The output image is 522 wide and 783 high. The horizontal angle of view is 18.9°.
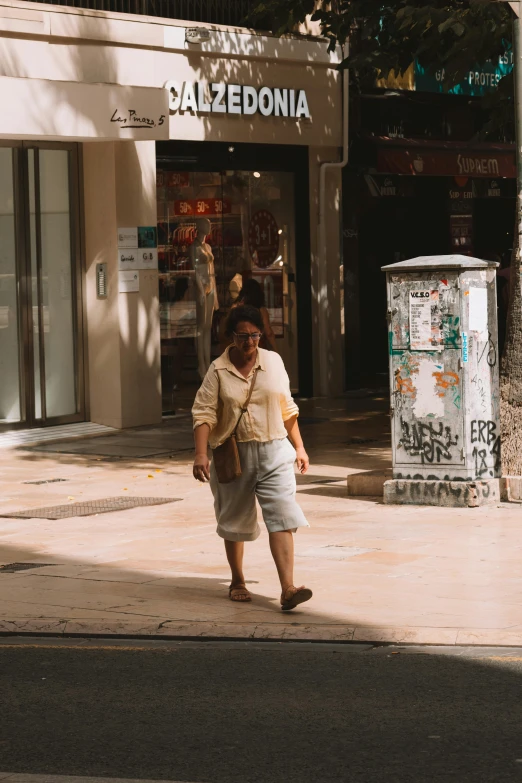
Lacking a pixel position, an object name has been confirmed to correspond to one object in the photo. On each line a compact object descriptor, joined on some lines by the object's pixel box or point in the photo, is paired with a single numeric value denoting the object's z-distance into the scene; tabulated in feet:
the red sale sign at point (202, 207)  64.03
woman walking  27.89
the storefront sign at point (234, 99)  61.05
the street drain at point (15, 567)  32.35
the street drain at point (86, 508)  39.93
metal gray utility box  38.63
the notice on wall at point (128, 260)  58.85
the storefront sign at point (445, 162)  71.20
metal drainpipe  69.41
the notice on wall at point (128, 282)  58.80
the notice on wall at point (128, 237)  58.85
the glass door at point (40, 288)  56.65
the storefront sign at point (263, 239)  68.03
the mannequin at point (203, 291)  64.64
